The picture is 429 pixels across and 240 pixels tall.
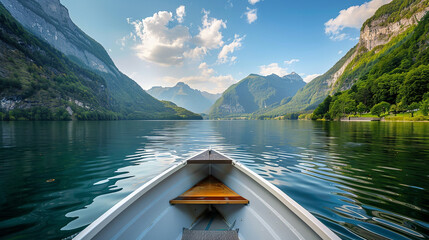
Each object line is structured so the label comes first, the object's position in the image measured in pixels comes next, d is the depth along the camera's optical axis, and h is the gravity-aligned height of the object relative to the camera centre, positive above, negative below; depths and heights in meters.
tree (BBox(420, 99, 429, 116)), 57.11 +2.63
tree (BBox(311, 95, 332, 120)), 122.44 +5.96
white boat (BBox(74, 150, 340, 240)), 2.72 -1.95
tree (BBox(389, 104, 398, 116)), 74.12 +2.86
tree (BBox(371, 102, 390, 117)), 79.31 +3.56
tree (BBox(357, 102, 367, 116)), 91.88 +4.72
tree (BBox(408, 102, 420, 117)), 65.00 +3.13
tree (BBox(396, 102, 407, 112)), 70.70 +3.55
